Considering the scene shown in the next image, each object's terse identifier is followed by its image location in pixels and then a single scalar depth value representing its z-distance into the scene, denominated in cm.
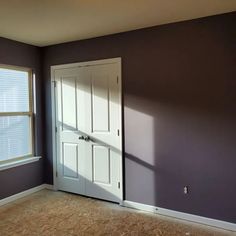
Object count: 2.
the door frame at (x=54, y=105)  353
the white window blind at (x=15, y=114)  372
